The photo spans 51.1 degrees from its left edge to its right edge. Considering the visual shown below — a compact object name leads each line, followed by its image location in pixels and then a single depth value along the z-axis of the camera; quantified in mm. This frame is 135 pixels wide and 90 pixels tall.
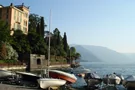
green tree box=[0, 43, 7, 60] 33642
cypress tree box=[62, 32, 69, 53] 65259
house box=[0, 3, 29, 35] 43506
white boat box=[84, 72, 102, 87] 18971
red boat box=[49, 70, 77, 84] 17539
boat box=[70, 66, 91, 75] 37604
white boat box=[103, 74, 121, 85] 19777
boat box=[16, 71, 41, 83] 15581
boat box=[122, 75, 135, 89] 17275
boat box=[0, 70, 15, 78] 15909
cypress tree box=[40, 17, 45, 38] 52013
